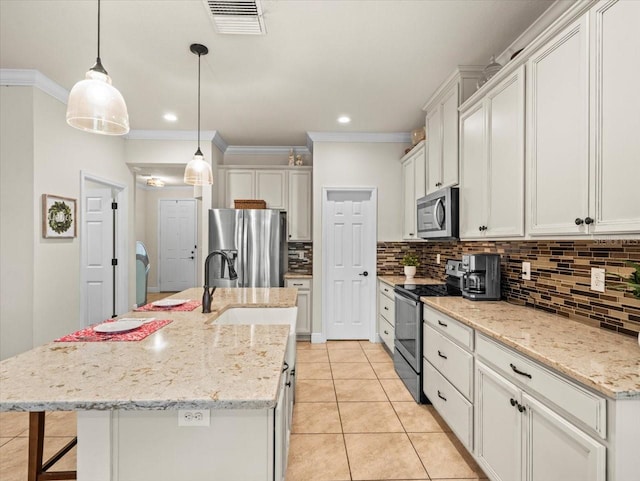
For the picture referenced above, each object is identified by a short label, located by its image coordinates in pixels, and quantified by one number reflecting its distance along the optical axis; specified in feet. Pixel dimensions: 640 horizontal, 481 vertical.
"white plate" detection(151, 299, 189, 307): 7.15
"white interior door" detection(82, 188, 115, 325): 14.26
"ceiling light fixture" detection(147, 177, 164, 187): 20.77
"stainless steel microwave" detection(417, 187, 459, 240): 9.02
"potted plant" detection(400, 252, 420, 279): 13.19
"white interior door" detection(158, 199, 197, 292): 25.39
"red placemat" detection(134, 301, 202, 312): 6.92
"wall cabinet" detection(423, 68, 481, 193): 8.97
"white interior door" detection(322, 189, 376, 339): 14.73
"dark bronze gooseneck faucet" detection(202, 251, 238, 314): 6.50
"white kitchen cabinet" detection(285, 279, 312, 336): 14.53
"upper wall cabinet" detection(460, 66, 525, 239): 6.37
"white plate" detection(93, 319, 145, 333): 5.12
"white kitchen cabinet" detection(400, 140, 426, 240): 11.94
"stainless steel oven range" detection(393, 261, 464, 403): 8.91
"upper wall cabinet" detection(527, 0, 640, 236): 4.13
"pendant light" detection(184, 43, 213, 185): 8.70
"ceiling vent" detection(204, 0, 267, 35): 6.47
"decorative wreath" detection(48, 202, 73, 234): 10.17
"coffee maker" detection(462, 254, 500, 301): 8.04
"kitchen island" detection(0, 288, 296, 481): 3.00
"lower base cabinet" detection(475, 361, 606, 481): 3.82
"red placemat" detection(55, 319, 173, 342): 4.84
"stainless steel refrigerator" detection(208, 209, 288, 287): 13.88
